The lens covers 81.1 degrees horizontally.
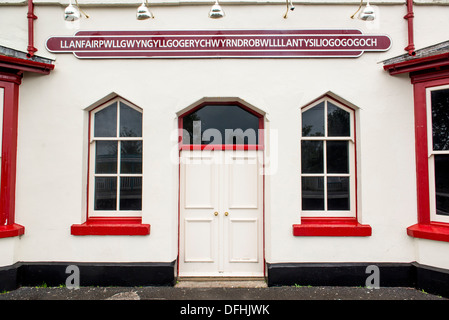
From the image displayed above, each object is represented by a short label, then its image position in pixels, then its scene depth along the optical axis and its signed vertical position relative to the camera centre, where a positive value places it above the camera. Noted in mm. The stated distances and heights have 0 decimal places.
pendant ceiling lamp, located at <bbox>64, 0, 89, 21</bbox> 3834 +2373
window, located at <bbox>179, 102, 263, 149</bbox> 4547 +840
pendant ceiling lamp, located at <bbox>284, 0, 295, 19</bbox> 4113 +2733
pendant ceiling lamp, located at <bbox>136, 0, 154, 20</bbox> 3738 +2308
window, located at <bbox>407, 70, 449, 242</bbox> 3977 +315
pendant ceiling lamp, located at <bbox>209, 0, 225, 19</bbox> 3727 +2325
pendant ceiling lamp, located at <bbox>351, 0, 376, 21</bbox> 3774 +2326
